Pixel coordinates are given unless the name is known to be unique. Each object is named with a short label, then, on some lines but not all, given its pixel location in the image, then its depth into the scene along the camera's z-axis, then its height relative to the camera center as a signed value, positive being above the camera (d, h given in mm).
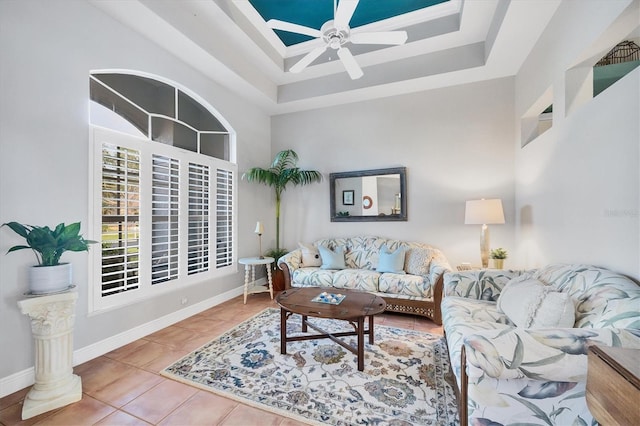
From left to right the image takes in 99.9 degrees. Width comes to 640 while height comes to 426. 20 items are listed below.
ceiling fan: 2230 +1595
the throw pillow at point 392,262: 3646 -635
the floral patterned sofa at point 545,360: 1201 -662
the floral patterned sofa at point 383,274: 3256 -780
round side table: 3936 -787
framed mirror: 4211 +334
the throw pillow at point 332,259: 3973 -641
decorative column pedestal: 1782 -948
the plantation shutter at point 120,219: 2566 -14
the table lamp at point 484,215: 3252 -3
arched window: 2578 +325
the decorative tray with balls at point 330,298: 2473 -781
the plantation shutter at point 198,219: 3506 -29
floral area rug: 1751 -1269
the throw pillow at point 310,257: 4133 -632
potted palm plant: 4418 +684
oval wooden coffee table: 2199 -803
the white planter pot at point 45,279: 1878 -431
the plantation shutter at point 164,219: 3041 -21
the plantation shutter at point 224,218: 3949 -19
